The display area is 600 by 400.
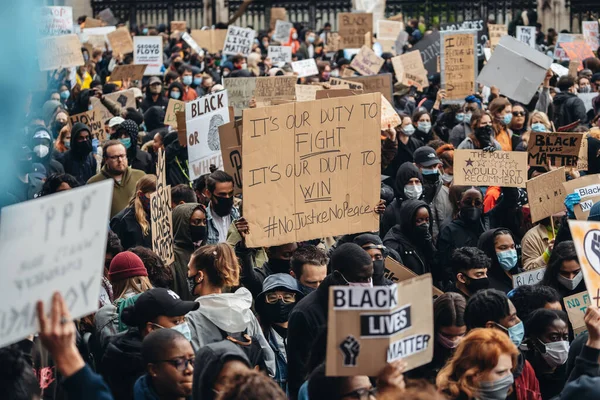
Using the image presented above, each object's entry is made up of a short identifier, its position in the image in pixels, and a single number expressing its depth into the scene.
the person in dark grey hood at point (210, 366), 5.06
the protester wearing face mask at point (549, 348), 6.46
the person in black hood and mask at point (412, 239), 8.91
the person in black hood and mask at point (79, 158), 12.14
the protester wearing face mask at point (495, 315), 6.17
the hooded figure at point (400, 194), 9.77
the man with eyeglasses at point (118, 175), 10.42
